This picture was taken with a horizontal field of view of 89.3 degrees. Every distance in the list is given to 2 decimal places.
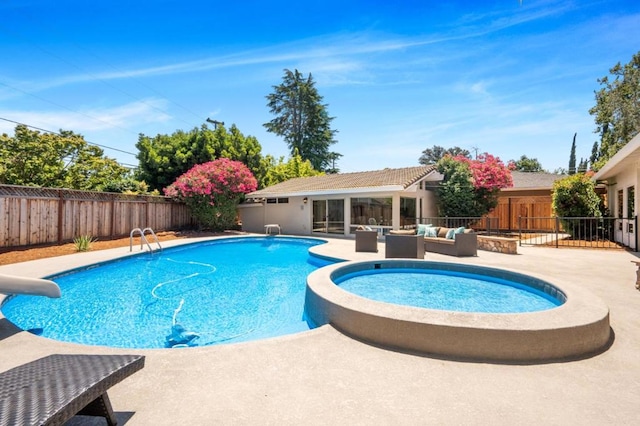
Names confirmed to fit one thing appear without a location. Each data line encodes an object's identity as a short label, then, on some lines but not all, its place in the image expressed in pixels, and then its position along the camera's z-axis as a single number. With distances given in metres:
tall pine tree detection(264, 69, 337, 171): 36.66
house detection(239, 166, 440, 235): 15.15
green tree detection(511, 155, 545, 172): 48.66
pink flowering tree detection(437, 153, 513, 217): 17.42
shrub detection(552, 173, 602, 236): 13.67
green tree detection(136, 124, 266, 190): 22.84
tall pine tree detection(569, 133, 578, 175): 45.49
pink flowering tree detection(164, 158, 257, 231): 17.33
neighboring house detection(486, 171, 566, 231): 18.88
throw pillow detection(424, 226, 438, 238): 11.30
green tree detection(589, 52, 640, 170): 20.44
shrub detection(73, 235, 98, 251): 11.75
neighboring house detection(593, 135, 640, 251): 9.54
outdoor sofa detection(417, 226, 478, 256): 9.98
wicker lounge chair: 1.72
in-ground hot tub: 3.38
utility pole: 28.33
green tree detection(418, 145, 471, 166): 58.22
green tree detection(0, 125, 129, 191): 17.47
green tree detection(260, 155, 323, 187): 28.88
